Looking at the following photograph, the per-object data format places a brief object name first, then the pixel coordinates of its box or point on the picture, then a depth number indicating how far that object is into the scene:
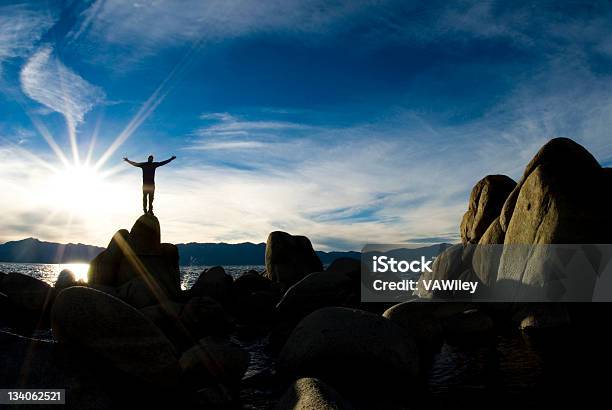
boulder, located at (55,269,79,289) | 25.83
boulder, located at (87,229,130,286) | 25.02
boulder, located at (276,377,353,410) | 5.89
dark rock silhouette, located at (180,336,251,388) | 8.81
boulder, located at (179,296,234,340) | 16.17
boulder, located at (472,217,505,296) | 20.92
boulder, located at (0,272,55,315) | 21.05
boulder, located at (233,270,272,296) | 29.03
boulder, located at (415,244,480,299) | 23.09
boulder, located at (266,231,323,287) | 34.88
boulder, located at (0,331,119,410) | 6.63
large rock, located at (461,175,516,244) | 27.80
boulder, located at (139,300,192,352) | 14.86
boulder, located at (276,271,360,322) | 19.45
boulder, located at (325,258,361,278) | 26.48
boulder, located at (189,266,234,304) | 25.05
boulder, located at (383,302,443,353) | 12.59
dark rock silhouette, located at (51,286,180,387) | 7.47
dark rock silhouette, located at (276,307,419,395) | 8.92
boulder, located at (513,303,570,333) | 16.27
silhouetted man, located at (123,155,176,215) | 23.39
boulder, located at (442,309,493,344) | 15.53
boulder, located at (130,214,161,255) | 25.25
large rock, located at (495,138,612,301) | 17.30
